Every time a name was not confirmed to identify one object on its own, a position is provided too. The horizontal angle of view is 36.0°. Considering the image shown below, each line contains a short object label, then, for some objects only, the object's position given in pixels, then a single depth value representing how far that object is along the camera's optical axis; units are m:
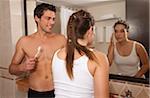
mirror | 1.60
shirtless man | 1.88
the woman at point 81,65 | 1.25
